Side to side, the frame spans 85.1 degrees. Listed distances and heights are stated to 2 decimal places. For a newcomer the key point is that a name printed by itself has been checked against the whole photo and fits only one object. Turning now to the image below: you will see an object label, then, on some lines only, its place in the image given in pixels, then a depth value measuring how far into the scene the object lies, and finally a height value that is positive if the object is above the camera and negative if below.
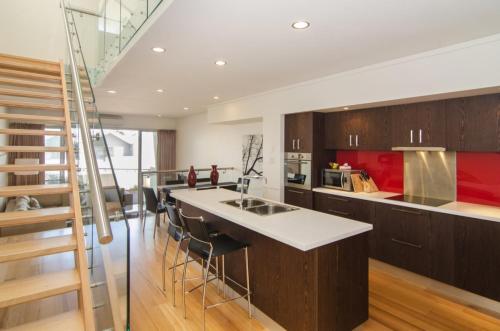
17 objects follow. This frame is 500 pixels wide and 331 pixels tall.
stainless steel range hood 3.04 +0.20
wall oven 4.26 -0.07
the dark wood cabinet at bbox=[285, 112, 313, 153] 4.20 +0.54
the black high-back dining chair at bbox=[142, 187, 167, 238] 4.98 -0.66
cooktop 3.11 -0.42
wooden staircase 1.59 -0.55
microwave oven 3.91 -0.20
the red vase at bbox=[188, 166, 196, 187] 4.20 -0.18
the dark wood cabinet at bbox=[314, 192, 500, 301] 2.56 -0.84
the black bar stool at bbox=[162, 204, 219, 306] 2.72 -0.63
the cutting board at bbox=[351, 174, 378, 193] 3.88 -0.28
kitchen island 1.93 -0.80
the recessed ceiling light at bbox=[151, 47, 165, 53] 2.77 +1.21
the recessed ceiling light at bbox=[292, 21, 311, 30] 2.18 +1.15
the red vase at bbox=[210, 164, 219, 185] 4.30 -0.15
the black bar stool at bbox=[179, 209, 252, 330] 2.31 -0.71
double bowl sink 2.71 -0.42
